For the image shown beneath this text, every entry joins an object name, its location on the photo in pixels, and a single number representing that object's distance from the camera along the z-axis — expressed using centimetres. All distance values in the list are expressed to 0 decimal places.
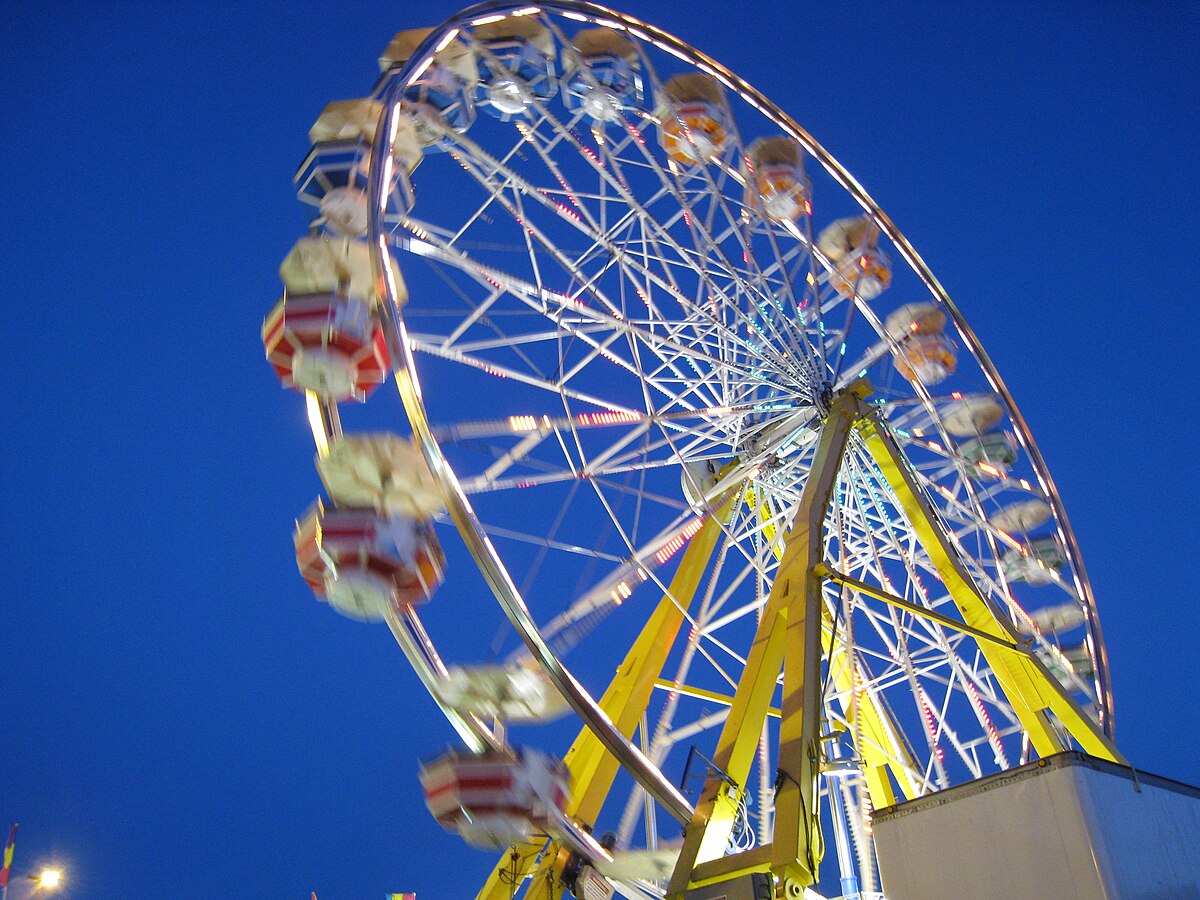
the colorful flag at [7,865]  1193
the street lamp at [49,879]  1224
